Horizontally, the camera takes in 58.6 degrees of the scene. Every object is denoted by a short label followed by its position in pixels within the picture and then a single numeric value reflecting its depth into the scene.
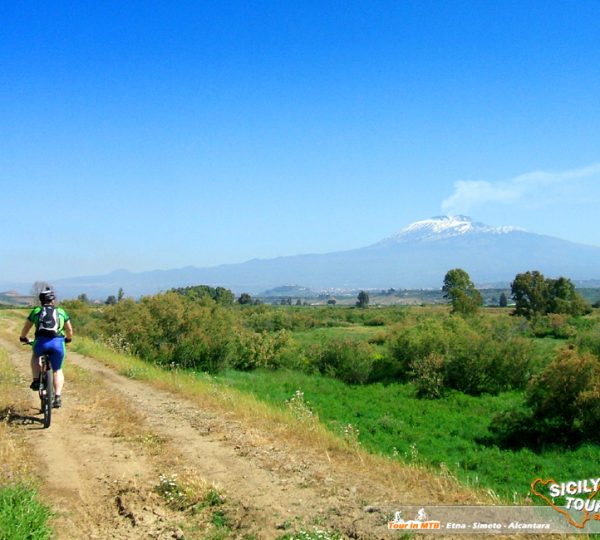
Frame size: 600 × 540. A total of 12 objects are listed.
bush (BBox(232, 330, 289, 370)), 31.61
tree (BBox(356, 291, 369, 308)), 118.38
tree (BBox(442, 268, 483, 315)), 52.03
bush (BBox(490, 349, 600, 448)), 17.27
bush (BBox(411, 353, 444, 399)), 26.16
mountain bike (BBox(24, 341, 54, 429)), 7.96
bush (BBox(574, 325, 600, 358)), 25.06
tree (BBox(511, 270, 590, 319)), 60.25
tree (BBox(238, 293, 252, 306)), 108.79
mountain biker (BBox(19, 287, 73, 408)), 8.15
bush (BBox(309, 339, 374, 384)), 31.20
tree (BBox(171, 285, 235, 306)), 68.17
